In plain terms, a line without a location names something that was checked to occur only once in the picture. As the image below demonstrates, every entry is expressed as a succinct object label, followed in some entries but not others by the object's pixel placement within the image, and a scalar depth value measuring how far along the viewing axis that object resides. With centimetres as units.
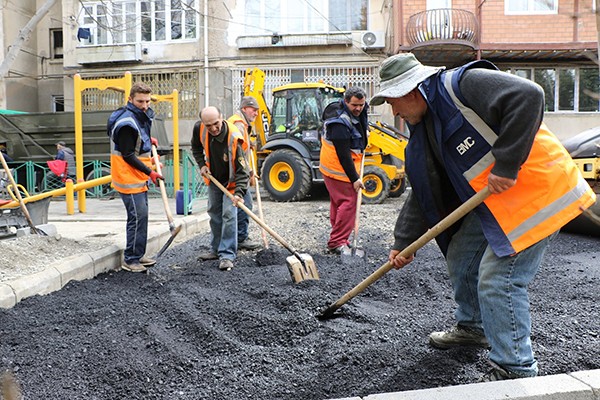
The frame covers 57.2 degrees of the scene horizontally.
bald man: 536
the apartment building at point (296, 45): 1608
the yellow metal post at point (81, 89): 908
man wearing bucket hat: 223
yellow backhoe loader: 1162
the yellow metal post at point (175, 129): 1050
